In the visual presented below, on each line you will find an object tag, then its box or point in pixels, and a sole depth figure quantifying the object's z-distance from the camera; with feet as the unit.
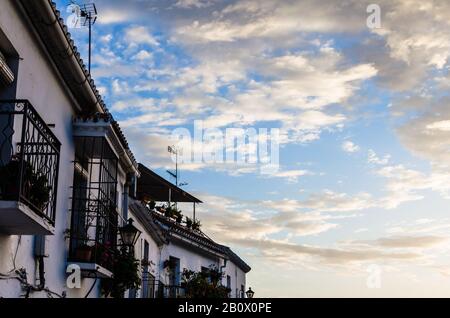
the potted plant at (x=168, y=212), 82.28
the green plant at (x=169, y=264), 75.15
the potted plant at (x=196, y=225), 89.71
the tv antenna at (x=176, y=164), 90.18
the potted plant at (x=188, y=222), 88.74
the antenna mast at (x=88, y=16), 47.98
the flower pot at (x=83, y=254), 37.09
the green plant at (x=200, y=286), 75.31
